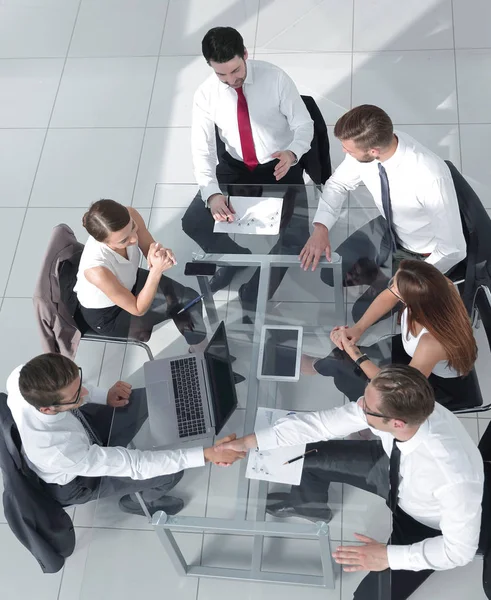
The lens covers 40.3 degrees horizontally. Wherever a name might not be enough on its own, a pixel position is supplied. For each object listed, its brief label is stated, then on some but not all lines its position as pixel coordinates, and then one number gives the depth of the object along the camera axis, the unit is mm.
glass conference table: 2273
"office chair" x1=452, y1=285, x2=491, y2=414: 2645
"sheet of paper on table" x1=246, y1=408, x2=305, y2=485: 2311
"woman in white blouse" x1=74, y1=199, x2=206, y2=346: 2807
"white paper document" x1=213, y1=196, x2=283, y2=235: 3021
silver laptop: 2516
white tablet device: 2602
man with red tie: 3033
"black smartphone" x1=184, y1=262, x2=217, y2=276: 2938
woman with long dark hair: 2357
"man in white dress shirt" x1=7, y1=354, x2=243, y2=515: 2350
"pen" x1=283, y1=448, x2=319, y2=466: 2338
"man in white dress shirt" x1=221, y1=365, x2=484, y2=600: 2068
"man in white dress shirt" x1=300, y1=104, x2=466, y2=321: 2707
